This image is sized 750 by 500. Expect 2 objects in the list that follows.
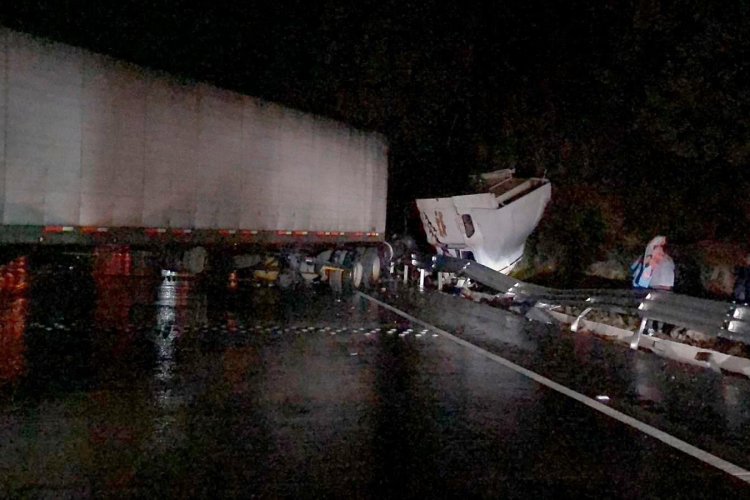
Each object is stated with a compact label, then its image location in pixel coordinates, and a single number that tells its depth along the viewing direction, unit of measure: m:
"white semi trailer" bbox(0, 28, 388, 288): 14.50
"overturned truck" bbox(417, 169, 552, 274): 29.38
